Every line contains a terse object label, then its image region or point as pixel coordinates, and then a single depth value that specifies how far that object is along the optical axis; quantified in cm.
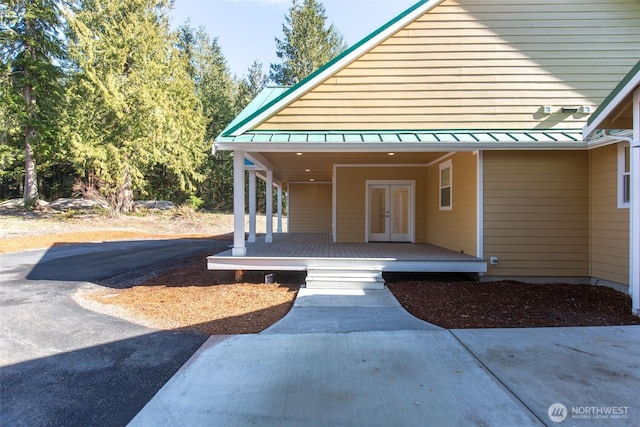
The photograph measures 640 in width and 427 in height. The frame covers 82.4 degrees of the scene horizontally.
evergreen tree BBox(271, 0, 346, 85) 3253
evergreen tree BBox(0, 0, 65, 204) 2239
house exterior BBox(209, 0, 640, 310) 727
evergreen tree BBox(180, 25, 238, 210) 3338
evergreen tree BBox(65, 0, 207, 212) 2039
